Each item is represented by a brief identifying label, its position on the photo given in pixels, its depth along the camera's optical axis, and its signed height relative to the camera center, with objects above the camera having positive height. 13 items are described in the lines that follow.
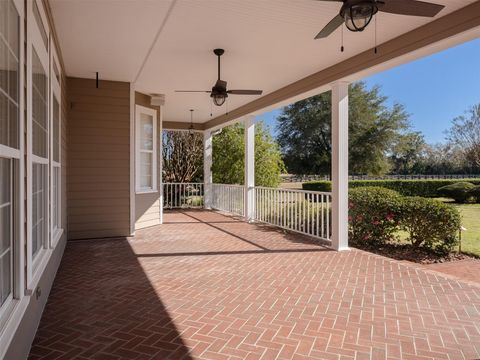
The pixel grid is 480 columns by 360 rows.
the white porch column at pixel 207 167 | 11.64 +0.35
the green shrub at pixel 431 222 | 5.30 -0.67
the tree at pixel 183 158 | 14.08 +0.78
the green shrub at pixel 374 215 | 5.80 -0.60
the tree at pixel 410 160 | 30.75 +1.62
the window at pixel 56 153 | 4.23 +0.31
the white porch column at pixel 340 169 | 5.59 +0.14
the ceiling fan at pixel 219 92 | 5.13 +1.24
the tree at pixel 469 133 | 23.42 +3.06
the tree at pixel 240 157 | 10.51 +0.63
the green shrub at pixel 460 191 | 14.80 -0.54
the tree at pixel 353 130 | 20.39 +2.77
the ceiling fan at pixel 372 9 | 2.52 +1.23
